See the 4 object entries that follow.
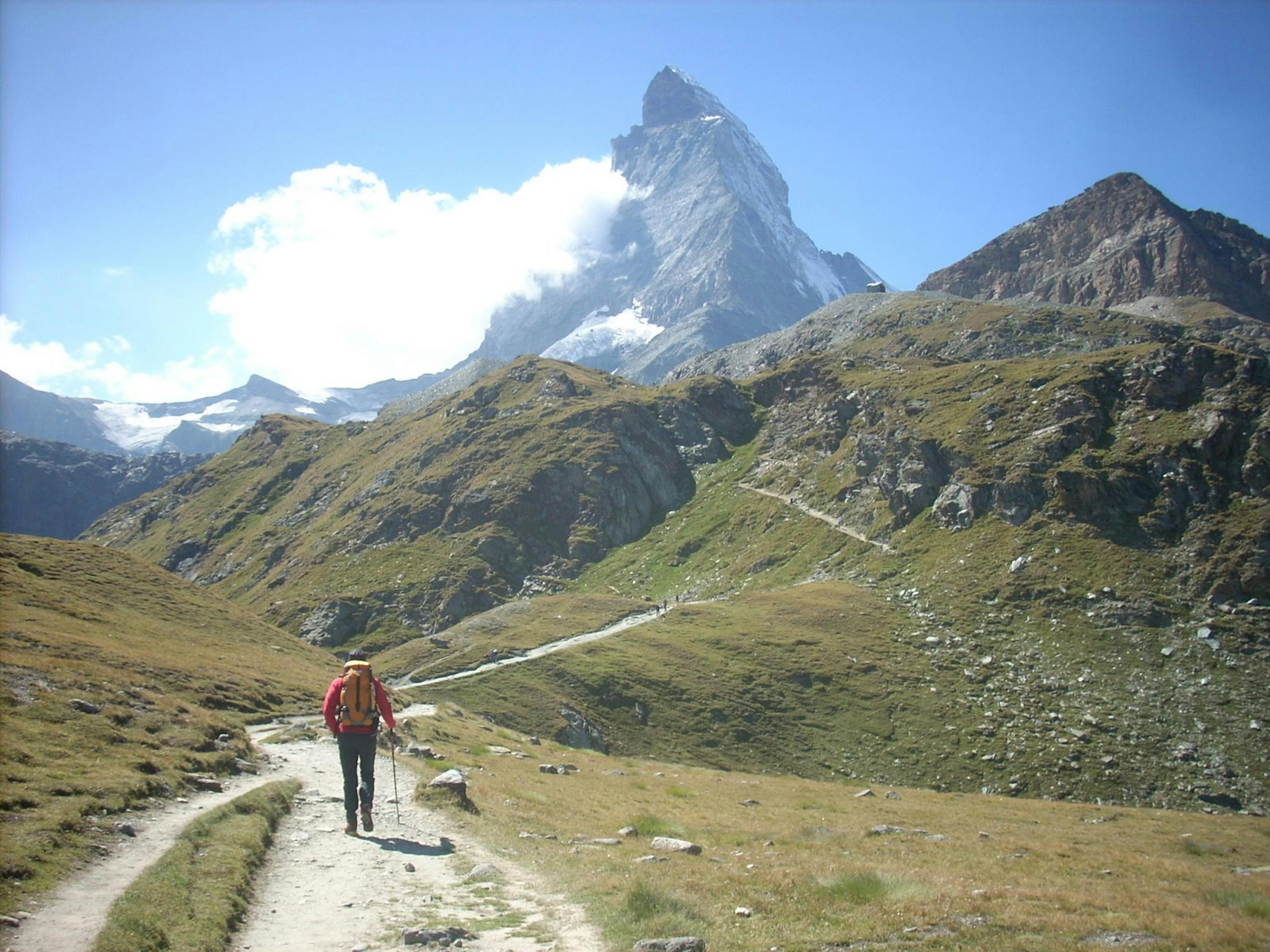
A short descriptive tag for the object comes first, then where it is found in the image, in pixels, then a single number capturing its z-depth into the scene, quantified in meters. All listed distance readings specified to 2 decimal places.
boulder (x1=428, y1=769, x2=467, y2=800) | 23.92
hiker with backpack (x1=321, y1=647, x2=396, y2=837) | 19.34
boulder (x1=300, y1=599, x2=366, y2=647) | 131.00
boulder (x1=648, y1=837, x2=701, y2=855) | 20.44
